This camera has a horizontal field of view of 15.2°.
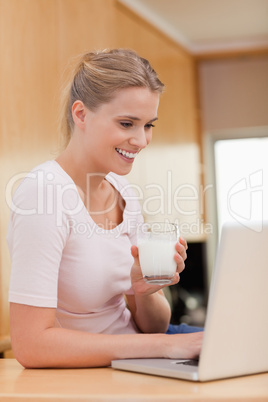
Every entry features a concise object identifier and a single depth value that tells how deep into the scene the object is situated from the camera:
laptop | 1.51
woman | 1.70
